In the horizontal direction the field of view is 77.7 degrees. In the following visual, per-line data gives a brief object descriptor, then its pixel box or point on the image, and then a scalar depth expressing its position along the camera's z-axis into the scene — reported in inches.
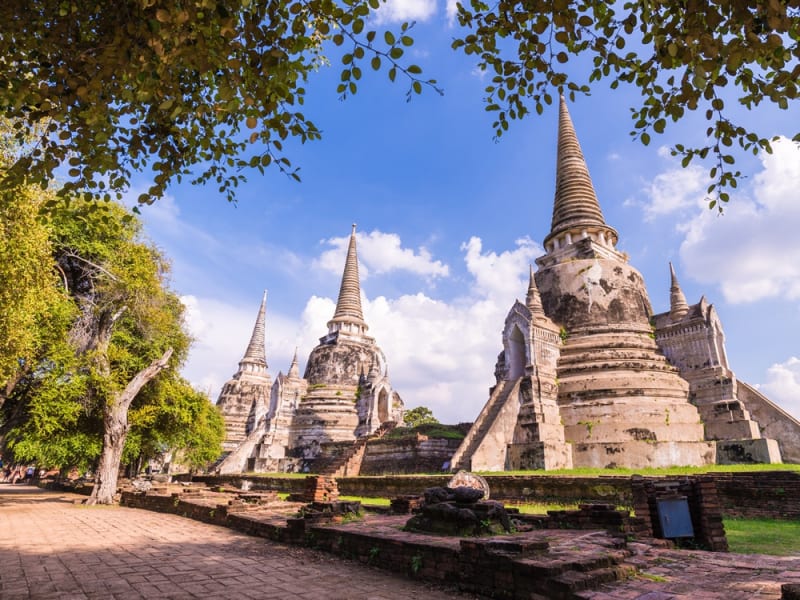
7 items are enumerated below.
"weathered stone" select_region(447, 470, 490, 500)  387.5
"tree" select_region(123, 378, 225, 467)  664.4
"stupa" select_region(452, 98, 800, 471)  625.3
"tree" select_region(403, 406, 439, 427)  1651.1
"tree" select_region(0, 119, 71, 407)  351.9
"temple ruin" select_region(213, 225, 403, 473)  1118.4
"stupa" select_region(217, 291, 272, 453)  1523.1
